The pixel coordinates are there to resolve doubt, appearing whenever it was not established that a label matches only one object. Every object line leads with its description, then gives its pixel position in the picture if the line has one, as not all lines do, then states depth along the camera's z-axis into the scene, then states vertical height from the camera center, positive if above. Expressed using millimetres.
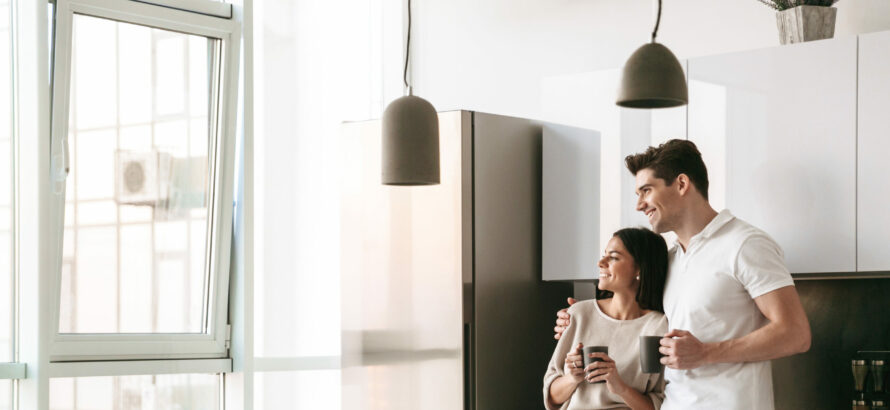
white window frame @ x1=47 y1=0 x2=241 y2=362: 3643 +149
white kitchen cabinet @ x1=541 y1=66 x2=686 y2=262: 3454 +300
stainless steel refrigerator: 3576 -201
